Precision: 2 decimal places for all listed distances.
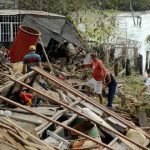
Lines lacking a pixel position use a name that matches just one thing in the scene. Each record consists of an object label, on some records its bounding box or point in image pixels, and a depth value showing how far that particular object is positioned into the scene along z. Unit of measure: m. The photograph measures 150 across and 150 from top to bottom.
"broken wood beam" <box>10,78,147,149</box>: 8.59
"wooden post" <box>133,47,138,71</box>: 22.81
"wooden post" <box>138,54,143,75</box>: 22.65
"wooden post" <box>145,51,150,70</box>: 23.54
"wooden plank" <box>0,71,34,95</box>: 9.52
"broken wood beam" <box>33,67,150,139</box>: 9.42
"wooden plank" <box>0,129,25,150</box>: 7.01
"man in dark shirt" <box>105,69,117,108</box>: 13.17
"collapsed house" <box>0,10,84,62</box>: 18.83
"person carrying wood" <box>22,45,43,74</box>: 12.83
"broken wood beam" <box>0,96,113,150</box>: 7.93
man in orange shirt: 12.93
